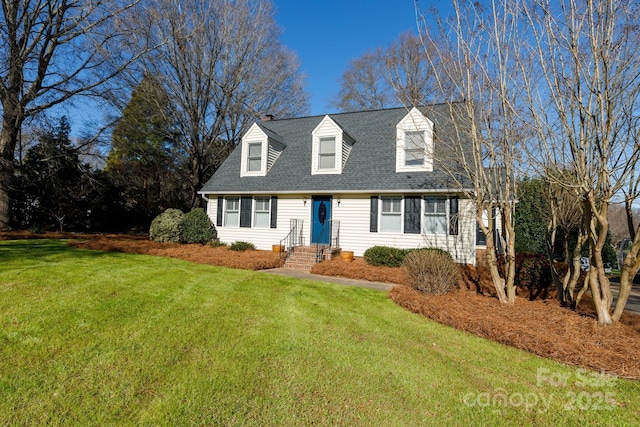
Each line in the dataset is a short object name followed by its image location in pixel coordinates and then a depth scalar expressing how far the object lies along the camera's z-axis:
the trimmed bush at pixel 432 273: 6.71
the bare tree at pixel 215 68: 17.72
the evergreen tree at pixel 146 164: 19.93
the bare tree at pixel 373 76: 22.88
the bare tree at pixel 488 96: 5.58
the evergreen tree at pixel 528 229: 14.46
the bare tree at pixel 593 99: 4.31
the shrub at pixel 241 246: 13.02
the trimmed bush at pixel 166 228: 14.57
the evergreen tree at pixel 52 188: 16.45
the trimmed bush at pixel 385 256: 10.06
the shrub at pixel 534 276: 7.45
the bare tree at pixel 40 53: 13.10
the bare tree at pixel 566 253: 6.01
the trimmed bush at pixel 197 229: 14.08
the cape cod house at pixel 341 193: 11.04
